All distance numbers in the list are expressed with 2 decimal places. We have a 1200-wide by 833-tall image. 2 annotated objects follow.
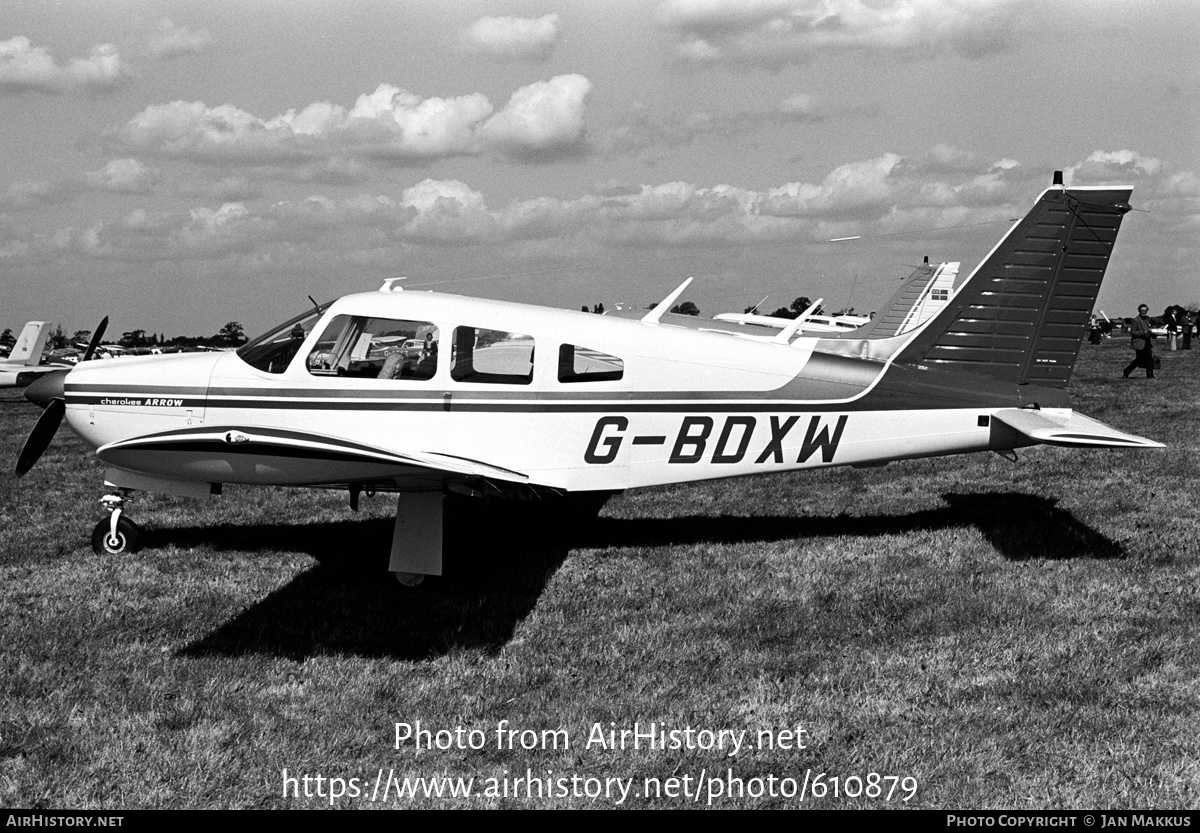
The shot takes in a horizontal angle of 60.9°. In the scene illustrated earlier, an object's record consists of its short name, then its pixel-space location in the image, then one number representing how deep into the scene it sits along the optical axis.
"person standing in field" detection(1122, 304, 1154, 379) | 23.47
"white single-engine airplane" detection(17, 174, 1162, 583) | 7.63
